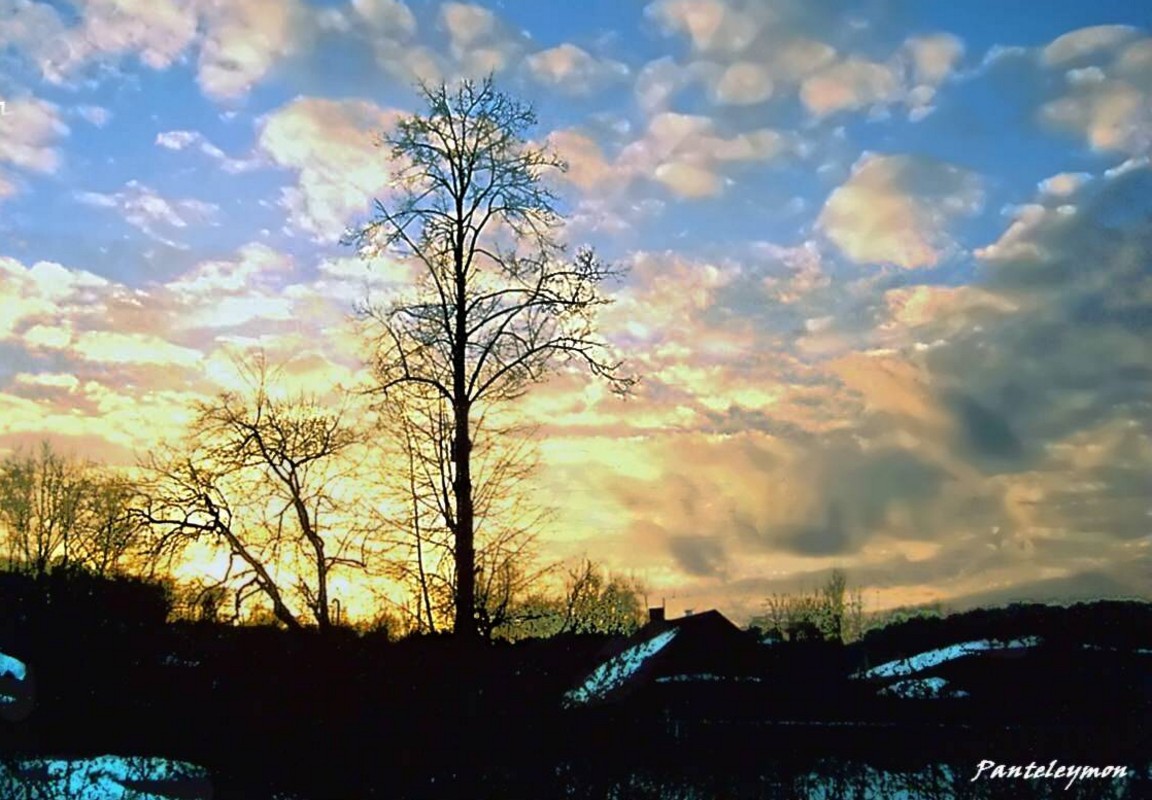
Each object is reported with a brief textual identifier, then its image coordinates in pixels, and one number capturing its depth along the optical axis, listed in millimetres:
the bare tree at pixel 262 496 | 26656
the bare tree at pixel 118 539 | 25453
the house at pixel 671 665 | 16219
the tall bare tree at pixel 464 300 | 22344
